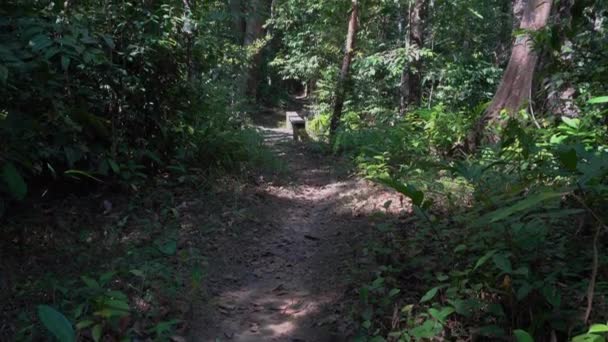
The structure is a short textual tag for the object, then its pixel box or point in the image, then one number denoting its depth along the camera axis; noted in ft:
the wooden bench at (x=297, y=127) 48.88
